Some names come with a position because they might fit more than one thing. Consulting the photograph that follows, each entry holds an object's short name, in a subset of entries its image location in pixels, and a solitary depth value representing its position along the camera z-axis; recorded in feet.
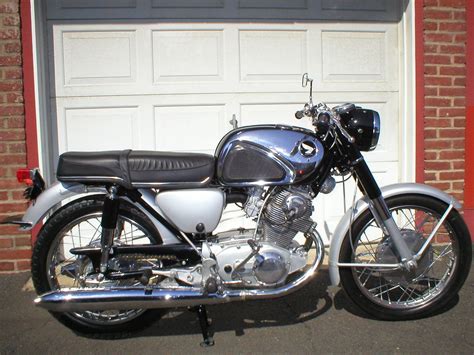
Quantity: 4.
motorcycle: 7.59
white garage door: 12.25
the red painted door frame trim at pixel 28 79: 11.46
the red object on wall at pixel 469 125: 12.98
